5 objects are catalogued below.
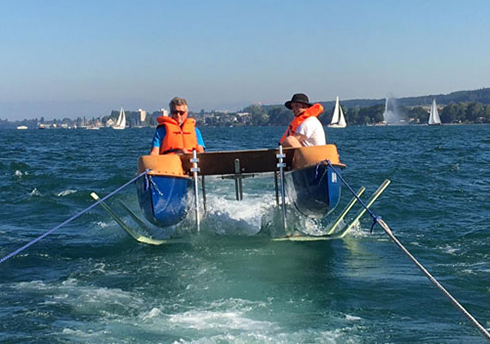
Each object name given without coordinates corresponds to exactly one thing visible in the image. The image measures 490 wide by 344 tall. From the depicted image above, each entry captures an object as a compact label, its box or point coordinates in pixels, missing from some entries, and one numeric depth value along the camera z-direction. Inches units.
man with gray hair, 323.3
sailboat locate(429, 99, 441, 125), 4033.0
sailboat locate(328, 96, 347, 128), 3863.2
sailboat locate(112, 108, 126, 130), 5061.5
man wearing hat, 317.7
